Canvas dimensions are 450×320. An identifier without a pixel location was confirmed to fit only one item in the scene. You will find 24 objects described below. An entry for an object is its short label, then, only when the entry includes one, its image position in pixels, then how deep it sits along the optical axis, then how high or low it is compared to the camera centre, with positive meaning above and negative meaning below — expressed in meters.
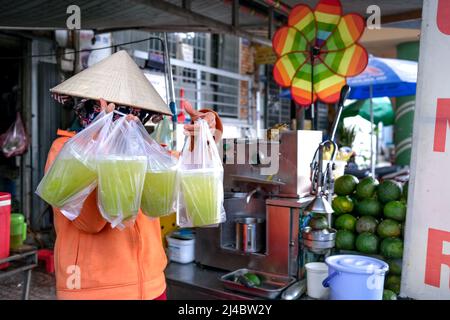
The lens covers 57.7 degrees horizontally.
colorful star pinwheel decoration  2.83 +0.62
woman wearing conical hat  1.51 -0.42
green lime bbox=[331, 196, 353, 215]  2.48 -0.41
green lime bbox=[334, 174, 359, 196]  2.54 -0.30
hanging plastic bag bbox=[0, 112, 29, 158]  4.70 -0.16
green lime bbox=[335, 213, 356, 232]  2.41 -0.50
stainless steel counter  2.11 -0.83
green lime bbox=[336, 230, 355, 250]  2.36 -0.59
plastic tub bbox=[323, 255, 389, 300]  1.78 -0.63
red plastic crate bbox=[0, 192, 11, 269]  2.62 -0.63
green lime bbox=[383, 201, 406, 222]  2.27 -0.40
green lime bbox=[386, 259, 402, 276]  2.20 -0.68
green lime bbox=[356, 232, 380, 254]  2.28 -0.58
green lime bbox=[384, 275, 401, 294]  2.12 -0.76
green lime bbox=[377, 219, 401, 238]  2.26 -0.49
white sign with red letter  1.89 -0.14
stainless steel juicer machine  2.14 -0.38
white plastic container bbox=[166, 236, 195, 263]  2.55 -0.74
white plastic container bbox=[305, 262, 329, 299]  1.99 -0.71
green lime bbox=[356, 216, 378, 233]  2.34 -0.49
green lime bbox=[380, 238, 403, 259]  2.19 -0.58
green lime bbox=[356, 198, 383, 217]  2.41 -0.41
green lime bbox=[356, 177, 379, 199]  2.48 -0.30
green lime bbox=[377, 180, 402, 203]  2.38 -0.30
